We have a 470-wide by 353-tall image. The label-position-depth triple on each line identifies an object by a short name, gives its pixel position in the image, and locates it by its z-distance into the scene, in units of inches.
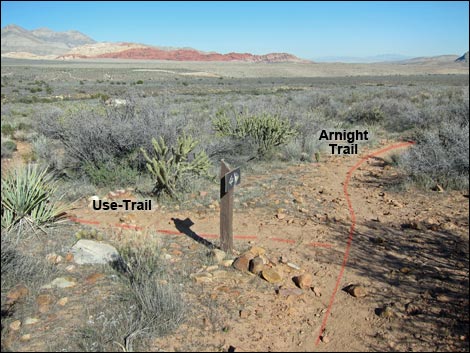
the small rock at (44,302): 143.9
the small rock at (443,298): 155.9
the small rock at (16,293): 146.8
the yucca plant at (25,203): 200.2
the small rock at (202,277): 171.2
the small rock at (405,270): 180.2
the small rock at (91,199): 271.9
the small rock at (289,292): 163.1
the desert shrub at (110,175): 307.6
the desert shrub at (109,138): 322.0
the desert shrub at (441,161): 302.5
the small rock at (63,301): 148.5
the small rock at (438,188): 292.7
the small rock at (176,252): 198.5
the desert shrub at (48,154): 338.6
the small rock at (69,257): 183.9
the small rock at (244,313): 147.3
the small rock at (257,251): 194.7
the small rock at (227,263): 186.2
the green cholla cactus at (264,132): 407.5
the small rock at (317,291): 164.1
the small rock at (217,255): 188.3
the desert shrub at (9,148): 389.5
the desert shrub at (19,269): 155.9
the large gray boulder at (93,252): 181.6
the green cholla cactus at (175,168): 271.0
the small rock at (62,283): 160.2
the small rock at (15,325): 132.0
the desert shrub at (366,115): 643.5
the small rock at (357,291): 161.8
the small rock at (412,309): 148.4
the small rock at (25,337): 128.1
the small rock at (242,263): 181.3
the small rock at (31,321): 136.3
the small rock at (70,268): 174.7
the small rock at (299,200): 275.0
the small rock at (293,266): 184.5
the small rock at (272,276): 171.8
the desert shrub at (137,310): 127.4
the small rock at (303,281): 168.8
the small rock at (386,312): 146.3
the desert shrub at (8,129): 497.3
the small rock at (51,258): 178.3
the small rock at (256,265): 177.8
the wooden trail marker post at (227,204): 183.4
